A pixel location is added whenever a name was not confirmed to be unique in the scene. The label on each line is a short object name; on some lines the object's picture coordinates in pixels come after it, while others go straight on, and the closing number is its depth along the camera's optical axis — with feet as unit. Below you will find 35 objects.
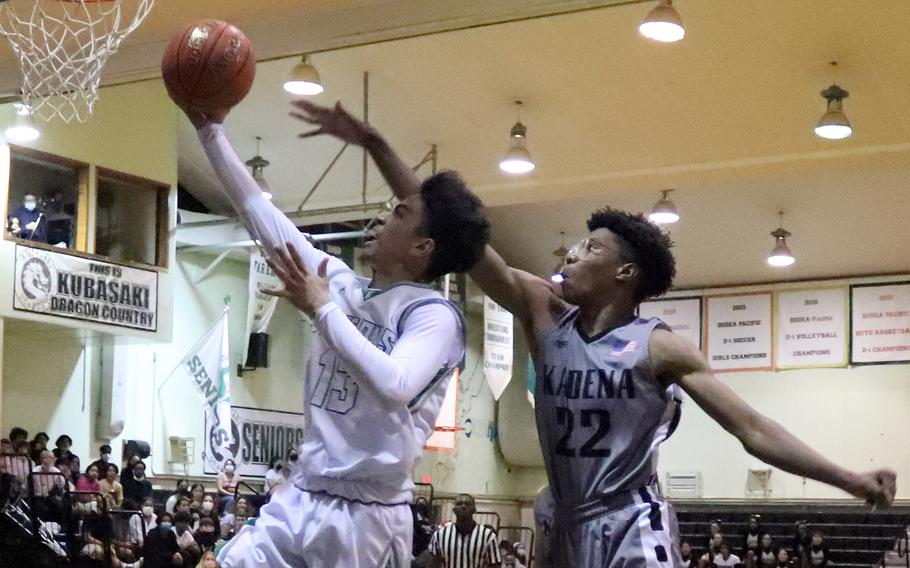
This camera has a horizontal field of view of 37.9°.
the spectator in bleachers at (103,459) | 47.50
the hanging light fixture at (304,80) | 35.96
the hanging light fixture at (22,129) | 45.19
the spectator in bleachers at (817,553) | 57.93
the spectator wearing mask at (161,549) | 40.63
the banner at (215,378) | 55.21
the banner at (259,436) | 61.31
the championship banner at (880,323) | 64.03
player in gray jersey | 11.24
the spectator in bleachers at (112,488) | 46.06
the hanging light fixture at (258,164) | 50.49
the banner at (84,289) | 46.68
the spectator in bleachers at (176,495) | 49.47
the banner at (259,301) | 57.47
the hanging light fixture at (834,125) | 35.95
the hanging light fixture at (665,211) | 49.93
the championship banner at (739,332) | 67.10
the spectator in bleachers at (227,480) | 51.70
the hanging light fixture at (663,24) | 29.94
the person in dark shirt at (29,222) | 46.84
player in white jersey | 10.18
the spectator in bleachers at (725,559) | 56.24
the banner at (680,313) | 69.00
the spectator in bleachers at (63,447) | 46.98
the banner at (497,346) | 59.41
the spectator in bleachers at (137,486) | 49.06
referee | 35.17
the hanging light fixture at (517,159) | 41.04
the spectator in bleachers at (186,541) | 41.09
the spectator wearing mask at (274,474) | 55.01
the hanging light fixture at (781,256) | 55.72
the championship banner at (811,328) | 65.51
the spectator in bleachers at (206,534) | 43.04
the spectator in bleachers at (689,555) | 56.75
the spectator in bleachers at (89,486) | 43.50
